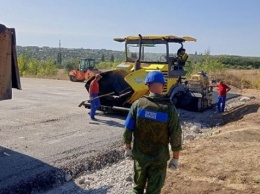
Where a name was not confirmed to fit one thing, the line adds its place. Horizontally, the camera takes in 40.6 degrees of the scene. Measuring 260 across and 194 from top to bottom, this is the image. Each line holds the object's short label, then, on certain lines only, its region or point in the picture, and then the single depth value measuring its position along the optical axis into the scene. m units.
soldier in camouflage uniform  4.14
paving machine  11.32
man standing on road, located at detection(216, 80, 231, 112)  13.64
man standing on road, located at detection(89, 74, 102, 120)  11.23
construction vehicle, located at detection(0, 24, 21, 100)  5.69
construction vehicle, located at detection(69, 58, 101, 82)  28.45
